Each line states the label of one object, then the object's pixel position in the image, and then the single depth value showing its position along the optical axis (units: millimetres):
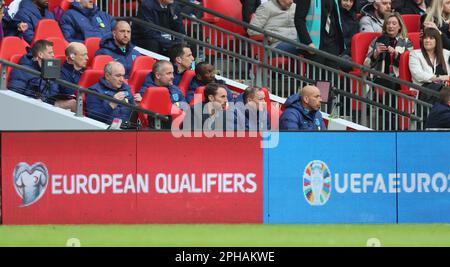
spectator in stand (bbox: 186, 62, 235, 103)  21141
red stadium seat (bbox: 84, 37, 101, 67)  21500
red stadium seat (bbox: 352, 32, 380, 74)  23062
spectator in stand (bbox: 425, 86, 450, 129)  19625
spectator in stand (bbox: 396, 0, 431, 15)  24344
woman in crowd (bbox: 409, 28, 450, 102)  22109
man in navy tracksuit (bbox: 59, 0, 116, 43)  21672
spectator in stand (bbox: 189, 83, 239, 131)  19297
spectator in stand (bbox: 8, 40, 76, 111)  20266
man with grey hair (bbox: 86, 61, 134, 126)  20141
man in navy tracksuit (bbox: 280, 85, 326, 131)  19641
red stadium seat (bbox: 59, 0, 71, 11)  21984
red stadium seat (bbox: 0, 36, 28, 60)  20766
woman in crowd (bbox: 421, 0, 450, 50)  23156
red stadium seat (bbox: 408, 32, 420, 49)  23125
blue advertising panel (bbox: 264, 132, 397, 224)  18656
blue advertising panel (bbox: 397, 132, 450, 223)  18641
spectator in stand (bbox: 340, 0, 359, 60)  23594
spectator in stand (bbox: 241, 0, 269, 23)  23594
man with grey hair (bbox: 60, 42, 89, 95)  20422
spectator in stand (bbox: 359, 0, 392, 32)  23531
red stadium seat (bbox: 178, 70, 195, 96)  21297
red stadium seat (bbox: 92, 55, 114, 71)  21047
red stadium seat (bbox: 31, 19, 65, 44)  21219
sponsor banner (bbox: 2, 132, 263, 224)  18484
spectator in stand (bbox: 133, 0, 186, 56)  22672
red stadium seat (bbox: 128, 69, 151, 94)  21000
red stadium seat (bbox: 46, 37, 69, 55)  21172
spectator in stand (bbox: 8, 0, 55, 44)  21203
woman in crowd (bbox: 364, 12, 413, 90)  22656
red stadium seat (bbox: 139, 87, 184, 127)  20312
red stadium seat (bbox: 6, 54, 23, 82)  20641
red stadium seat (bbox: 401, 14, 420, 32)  23891
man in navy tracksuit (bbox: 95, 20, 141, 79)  21250
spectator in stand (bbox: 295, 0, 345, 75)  22953
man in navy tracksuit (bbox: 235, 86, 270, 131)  19828
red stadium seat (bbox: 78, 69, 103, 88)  20578
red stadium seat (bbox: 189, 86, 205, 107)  20191
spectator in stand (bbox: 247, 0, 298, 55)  23156
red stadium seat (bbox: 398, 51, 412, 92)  22656
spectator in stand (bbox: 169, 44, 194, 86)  21406
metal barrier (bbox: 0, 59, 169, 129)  19688
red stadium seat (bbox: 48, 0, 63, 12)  22297
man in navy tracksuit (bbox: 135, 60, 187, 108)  20500
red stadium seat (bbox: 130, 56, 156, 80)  21453
